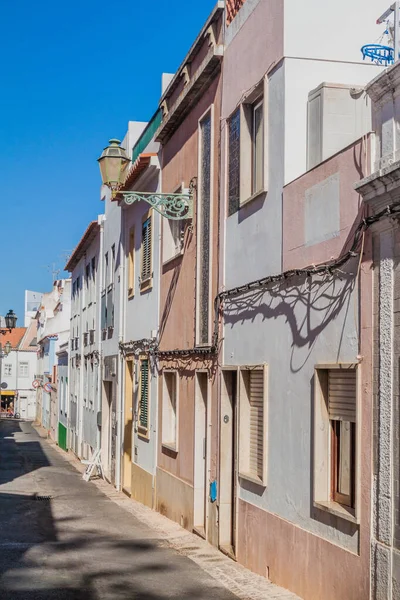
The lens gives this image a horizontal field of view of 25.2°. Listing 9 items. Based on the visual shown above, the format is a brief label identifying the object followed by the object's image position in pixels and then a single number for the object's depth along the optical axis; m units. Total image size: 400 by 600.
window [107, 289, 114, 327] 24.03
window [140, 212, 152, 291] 18.51
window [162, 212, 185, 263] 16.28
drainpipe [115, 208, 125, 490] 21.78
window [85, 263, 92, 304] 31.45
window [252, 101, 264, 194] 10.91
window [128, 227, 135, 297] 20.95
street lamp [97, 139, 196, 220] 13.93
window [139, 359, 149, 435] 18.47
